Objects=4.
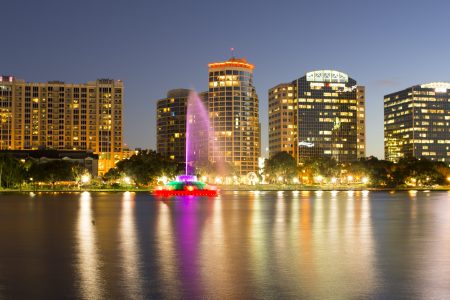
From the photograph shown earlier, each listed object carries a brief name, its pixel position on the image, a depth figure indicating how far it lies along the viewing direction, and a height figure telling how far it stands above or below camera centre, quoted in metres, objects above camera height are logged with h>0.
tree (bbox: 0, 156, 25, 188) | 166.86 +1.33
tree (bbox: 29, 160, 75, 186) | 190.62 +1.74
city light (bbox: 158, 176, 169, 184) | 191.14 -0.84
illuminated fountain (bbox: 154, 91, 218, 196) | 134.50 -2.98
